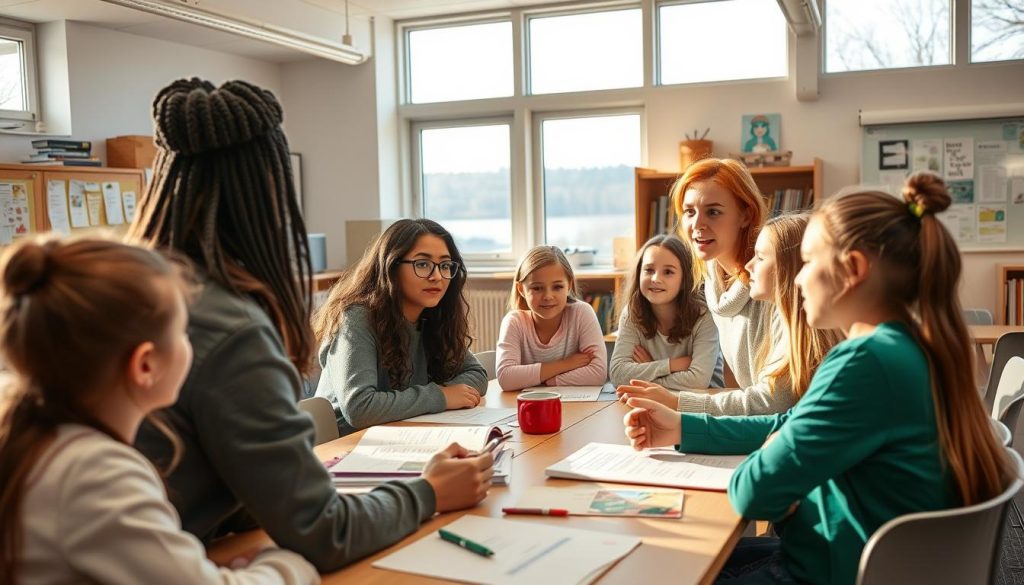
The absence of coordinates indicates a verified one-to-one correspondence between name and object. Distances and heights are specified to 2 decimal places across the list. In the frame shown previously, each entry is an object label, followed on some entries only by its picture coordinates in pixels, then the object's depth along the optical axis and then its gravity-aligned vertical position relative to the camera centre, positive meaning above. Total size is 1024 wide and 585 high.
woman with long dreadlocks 1.11 -0.15
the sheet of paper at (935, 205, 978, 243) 5.36 -0.10
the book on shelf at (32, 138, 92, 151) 4.88 +0.45
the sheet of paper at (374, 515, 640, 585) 1.19 -0.46
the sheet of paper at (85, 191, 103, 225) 4.99 +0.12
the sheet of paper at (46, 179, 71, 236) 4.79 +0.12
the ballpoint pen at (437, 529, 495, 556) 1.26 -0.46
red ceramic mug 2.07 -0.45
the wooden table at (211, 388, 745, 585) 1.21 -0.48
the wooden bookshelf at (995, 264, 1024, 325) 5.17 -0.45
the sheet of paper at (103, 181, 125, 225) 5.10 +0.13
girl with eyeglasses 2.38 -0.32
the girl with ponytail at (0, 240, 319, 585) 0.89 -0.19
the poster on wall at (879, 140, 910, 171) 5.43 +0.30
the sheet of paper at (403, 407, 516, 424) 2.25 -0.50
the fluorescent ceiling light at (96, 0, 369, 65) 4.27 +1.01
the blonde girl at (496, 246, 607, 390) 2.92 -0.37
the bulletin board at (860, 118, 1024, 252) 5.29 +0.23
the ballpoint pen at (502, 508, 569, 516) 1.45 -0.47
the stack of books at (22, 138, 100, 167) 4.86 +0.40
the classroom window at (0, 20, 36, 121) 5.12 +0.87
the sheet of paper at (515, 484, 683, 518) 1.46 -0.47
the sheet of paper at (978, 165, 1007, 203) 5.30 +0.12
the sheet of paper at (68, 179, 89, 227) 4.91 +0.13
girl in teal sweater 1.33 -0.28
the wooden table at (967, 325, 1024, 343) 3.78 -0.55
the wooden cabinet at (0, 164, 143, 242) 4.64 +0.22
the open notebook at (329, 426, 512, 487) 1.70 -0.47
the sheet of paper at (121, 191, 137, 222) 5.21 +0.14
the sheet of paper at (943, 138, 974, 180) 5.35 +0.27
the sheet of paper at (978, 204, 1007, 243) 5.32 -0.11
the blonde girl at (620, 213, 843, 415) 1.98 -0.30
